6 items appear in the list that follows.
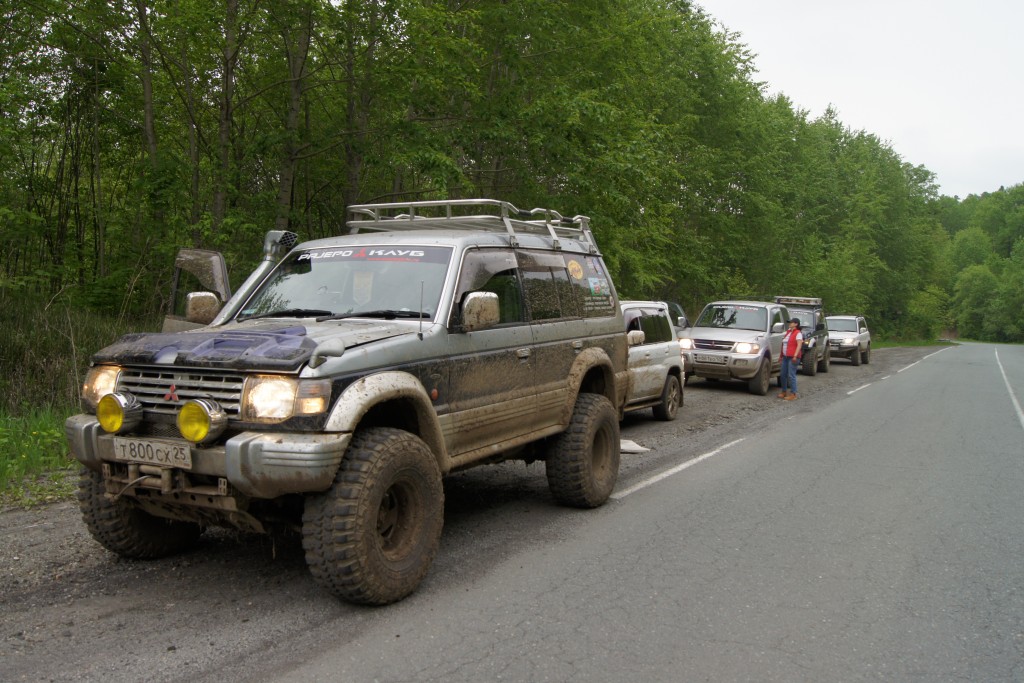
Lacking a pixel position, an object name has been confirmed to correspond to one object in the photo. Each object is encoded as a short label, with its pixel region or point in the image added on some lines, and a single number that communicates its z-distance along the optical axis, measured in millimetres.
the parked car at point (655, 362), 11523
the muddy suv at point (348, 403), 4105
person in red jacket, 16127
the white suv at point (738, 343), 16719
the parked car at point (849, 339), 29203
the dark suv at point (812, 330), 23141
